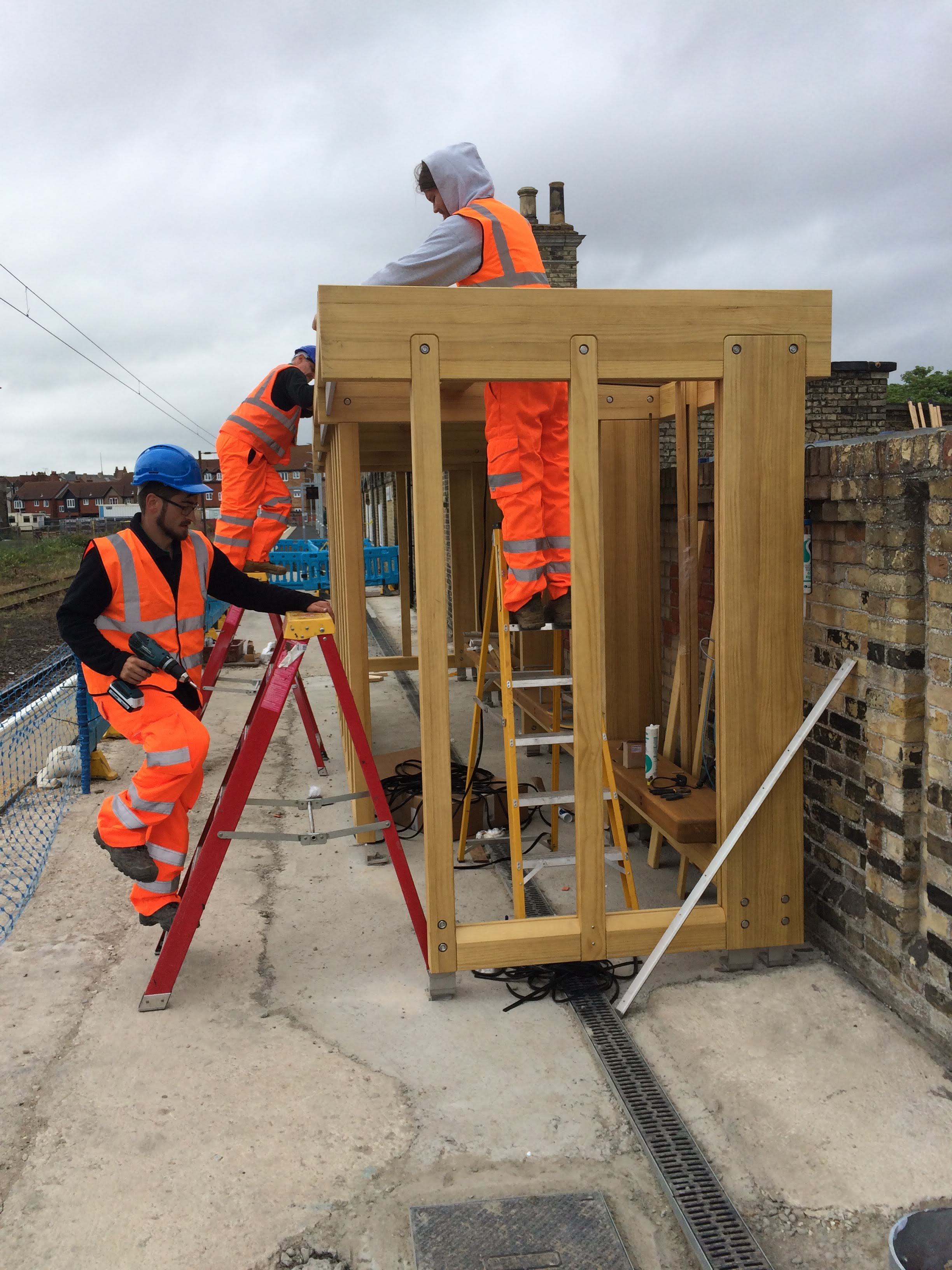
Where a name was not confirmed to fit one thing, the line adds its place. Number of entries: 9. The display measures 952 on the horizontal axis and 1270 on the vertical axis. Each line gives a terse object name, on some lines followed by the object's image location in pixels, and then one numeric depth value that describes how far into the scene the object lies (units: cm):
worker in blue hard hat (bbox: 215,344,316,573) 604
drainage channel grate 229
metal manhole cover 227
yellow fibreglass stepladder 370
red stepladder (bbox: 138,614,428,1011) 348
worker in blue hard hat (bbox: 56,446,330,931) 347
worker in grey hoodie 371
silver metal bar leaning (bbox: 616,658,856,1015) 338
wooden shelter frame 327
